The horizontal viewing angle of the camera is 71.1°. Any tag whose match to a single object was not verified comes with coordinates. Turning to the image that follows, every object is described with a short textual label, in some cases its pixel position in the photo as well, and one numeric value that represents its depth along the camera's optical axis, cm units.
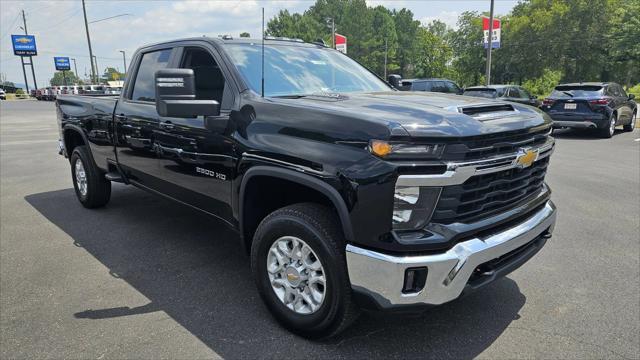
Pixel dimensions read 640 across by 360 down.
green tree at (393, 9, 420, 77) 8712
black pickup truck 225
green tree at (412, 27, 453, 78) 6136
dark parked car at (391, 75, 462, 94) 1672
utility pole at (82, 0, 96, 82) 3279
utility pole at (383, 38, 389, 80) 7269
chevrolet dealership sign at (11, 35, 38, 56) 6638
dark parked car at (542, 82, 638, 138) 1243
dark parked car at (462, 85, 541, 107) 1461
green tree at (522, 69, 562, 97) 4119
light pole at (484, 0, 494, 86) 1918
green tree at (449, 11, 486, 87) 5022
